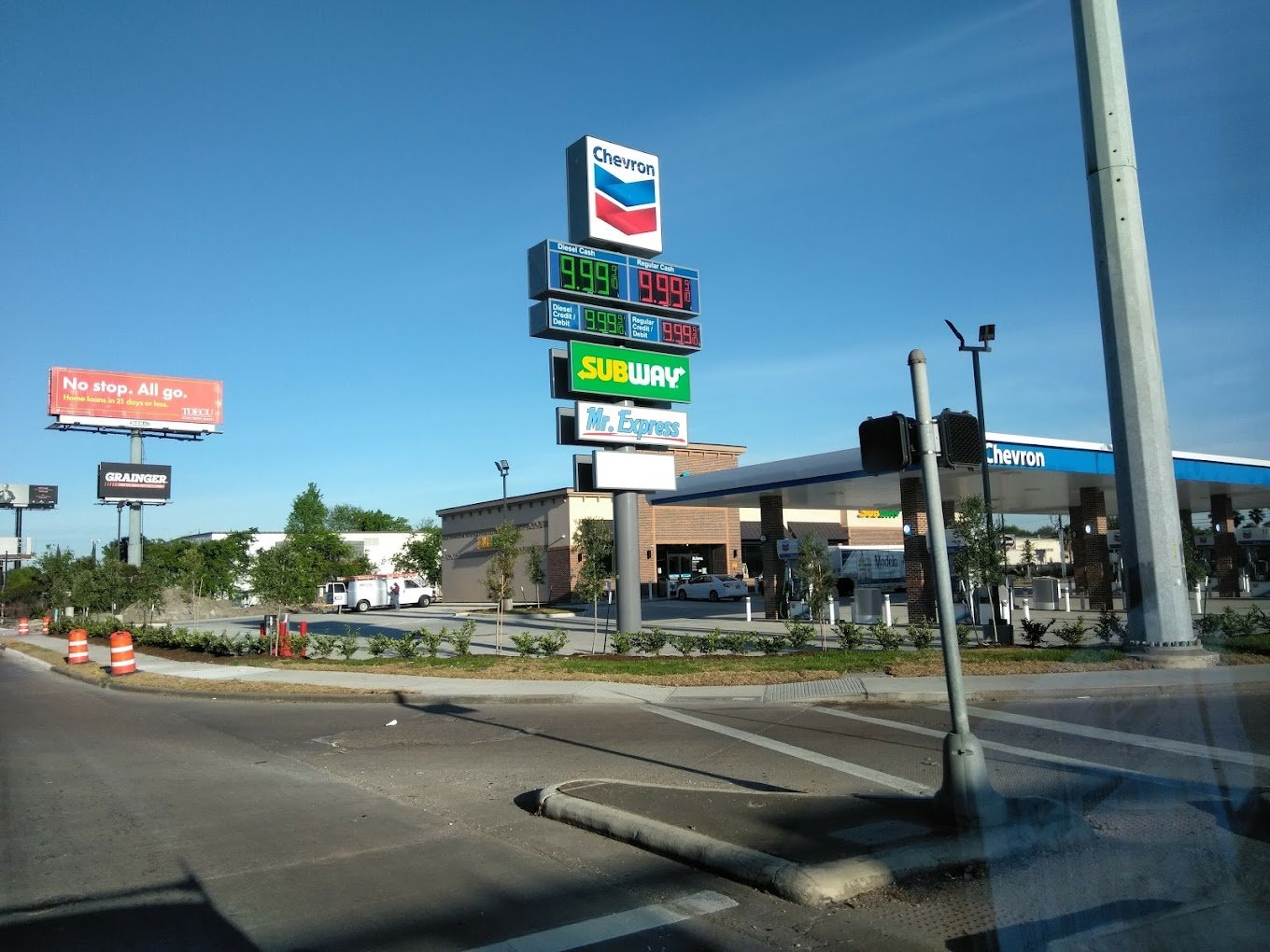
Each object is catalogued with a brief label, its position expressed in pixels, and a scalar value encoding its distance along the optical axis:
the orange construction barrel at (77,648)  25.23
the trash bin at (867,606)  28.12
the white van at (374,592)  56.34
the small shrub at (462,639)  21.91
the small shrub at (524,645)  20.92
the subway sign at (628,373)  23.03
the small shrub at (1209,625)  18.08
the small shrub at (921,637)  19.72
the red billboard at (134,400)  58.09
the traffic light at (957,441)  7.32
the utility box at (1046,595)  33.16
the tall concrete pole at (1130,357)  15.56
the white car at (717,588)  48.12
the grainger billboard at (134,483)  59.41
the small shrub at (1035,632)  19.84
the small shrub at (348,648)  22.34
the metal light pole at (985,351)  21.25
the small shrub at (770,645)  20.30
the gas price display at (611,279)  22.78
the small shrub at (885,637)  19.72
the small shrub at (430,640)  21.62
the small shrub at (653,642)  20.94
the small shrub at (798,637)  20.50
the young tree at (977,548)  21.17
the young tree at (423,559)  84.25
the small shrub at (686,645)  20.23
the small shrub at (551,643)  21.02
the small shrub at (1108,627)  18.61
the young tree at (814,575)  21.02
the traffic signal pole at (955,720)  6.59
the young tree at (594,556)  25.08
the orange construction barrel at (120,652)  21.38
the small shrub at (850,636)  20.03
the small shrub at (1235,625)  17.88
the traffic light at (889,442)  7.17
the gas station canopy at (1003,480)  26.12
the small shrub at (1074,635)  19.25
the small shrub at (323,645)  23.09
